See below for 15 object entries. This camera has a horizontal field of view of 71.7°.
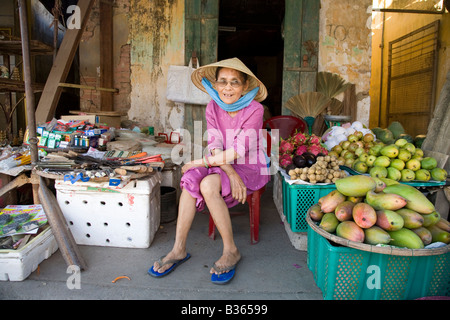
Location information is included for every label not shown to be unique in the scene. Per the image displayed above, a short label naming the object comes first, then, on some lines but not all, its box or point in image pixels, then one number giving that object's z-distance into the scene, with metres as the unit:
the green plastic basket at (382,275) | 1.67
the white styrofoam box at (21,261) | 1.96
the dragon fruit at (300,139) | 2.99
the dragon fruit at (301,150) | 2.82
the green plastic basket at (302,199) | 2.46
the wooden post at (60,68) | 3.46
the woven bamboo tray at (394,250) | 1.49
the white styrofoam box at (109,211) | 2.38
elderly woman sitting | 2.17
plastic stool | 2.57
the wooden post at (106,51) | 4.68
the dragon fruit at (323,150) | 2.86
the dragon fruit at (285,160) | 2.84
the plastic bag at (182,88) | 4.52
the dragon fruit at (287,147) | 2.95
